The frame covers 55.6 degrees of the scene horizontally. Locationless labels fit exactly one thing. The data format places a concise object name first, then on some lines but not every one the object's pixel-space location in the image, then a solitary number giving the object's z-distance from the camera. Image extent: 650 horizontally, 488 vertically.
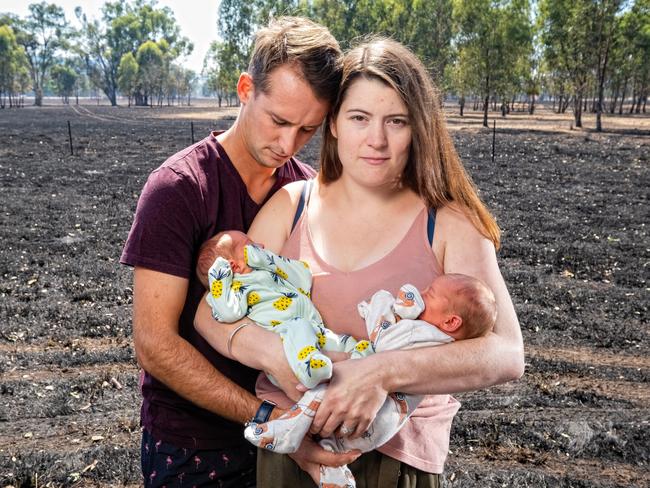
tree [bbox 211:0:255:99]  66.62
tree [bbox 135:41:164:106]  98.12
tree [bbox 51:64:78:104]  113.88
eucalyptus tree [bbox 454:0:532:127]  43.41
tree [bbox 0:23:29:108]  79.62
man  2.29
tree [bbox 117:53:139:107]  95.41
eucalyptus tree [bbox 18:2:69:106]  107.19
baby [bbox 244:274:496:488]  2.05
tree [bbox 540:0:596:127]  36.49
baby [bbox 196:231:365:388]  2.25
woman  2.09
